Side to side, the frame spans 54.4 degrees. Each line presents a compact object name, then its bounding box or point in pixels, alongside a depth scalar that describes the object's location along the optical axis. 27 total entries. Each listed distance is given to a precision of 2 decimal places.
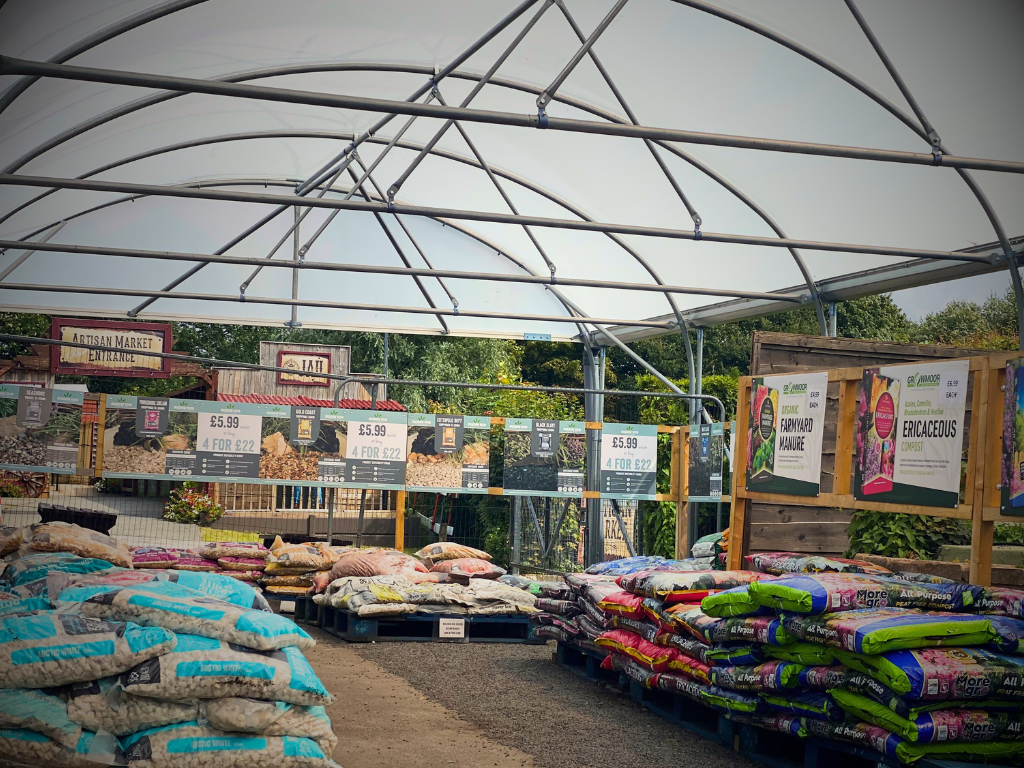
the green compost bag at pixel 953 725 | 4.49
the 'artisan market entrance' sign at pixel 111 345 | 17.12
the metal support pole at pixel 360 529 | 13.39
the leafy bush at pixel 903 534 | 8.53
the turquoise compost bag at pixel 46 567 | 6.33
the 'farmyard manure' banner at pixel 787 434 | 7.19
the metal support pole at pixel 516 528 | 14.55
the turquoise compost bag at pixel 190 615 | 4.91
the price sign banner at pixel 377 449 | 13.69
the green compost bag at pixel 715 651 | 5.77
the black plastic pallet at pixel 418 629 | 9.98
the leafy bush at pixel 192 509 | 18.28
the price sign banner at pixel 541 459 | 13.98
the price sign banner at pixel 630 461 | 14.11
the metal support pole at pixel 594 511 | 14.05
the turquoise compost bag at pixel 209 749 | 4.28
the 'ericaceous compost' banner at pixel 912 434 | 5.88
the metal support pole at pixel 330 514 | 13.19
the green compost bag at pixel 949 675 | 4.54
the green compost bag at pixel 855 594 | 5.25
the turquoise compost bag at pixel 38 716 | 4.12
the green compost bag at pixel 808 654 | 5.22
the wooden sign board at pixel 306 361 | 20.33
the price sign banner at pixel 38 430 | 13.09
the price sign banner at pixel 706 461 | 12.61
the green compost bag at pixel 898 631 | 4.73
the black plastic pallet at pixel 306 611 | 11.33
